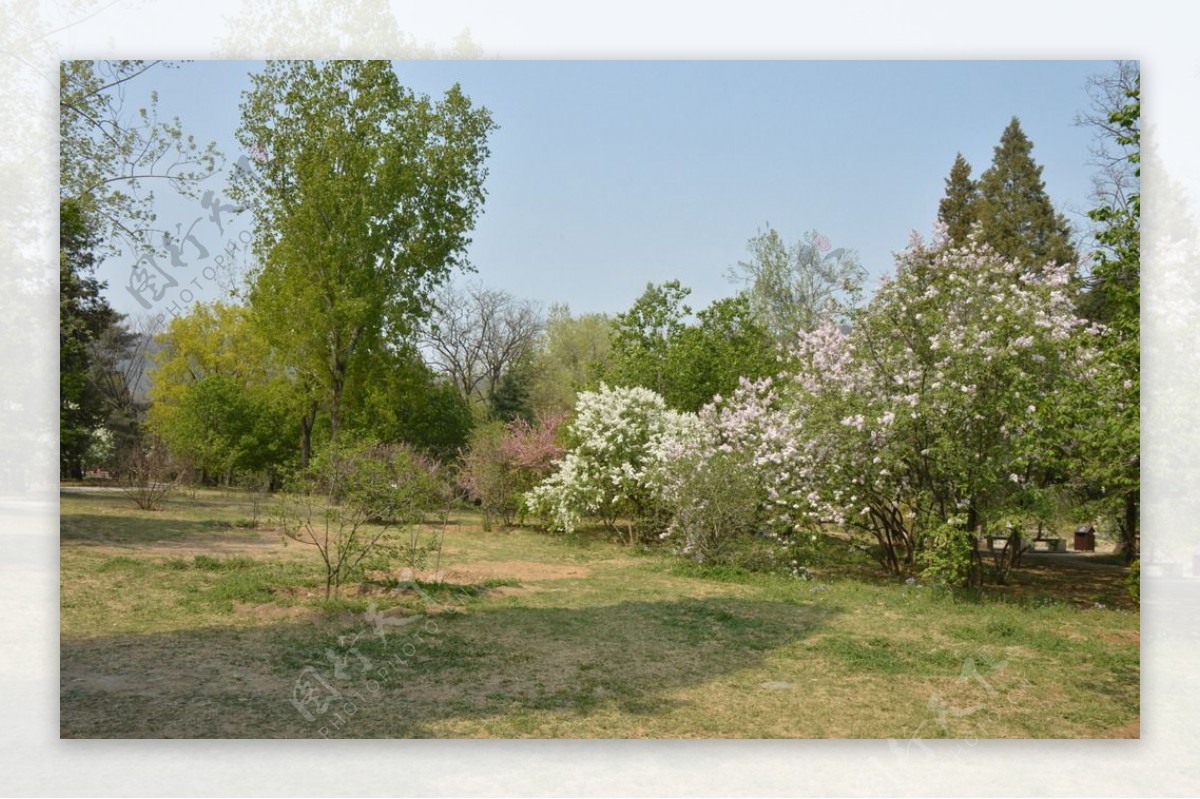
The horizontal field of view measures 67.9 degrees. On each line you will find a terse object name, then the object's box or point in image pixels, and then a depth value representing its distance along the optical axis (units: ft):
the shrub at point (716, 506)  28.63
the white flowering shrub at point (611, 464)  34.65
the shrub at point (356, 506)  21.07
